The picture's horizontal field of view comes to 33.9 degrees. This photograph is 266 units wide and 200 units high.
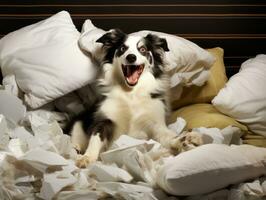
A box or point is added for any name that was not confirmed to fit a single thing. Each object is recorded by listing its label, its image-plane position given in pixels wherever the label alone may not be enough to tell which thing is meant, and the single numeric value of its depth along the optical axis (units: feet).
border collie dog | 7.12
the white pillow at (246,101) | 7.13
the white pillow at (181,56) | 7.62
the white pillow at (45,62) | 7.31
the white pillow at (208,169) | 4.67
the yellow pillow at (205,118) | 6.90
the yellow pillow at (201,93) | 8.07
